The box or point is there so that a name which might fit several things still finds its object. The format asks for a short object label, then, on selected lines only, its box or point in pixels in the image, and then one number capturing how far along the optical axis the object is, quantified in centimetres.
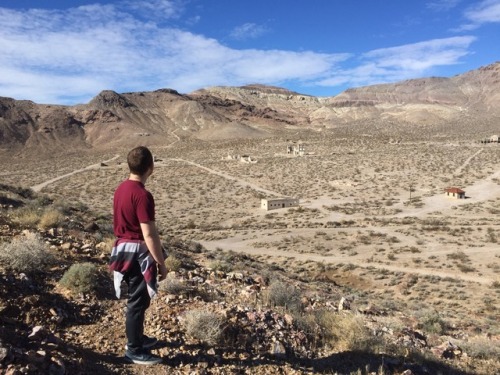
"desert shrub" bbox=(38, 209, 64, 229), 996
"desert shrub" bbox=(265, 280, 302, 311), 716
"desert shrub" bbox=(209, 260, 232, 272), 1026
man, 418
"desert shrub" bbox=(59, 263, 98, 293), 606
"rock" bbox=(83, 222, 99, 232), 1180
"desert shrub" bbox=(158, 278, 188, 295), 648
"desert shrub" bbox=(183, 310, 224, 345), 508
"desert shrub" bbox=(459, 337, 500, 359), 679
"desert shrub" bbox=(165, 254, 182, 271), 859
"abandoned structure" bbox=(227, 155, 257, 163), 7387
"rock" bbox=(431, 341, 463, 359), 667
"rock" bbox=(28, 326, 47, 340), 441
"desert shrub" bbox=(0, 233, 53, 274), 616
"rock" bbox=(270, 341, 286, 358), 526
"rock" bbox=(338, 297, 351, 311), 877
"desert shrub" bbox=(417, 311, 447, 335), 870
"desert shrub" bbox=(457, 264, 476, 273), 2235
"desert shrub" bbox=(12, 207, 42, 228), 979
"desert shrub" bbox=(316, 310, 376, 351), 581
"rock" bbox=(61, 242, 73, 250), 841
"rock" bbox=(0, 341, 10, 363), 368
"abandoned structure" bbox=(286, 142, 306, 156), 7984
